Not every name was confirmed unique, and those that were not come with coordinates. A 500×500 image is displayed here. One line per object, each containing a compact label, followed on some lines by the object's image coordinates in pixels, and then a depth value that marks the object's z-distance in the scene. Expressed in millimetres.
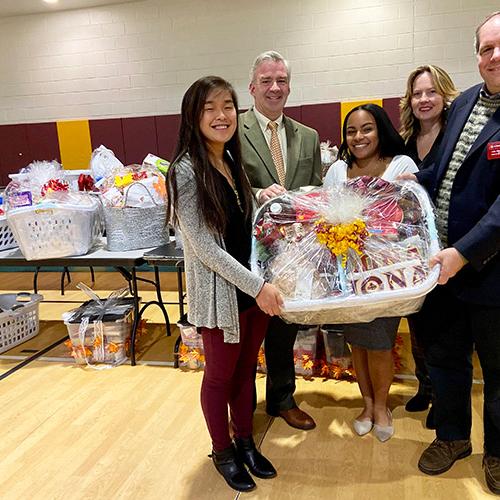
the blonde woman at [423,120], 2318
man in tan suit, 2133
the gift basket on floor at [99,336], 3031
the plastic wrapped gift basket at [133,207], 2904
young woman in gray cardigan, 1608
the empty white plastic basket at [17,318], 3344
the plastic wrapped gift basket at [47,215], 2812
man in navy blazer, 1594
